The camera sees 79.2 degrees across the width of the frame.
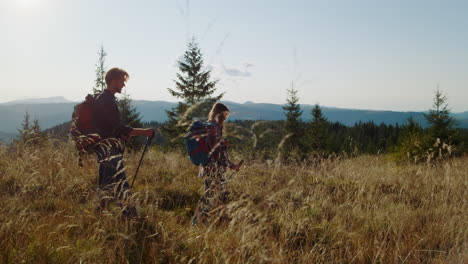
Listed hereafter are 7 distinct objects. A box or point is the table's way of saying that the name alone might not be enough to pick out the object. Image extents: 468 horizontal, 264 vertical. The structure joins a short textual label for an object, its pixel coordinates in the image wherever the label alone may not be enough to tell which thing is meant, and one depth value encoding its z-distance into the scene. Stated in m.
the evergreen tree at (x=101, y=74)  32.02
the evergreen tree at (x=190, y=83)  24.62
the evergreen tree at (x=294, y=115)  39.97
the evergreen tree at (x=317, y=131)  37.47
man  3.56
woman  3.54
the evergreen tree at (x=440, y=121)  21.08
